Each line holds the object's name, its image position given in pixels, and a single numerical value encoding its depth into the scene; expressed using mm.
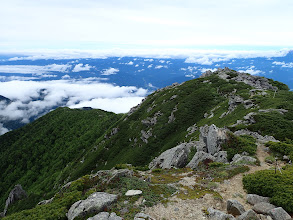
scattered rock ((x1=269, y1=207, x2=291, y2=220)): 12897
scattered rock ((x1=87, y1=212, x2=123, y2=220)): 14016
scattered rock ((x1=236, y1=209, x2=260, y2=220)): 12641
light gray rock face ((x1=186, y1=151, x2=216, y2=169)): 26786
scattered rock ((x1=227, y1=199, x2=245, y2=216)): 13935
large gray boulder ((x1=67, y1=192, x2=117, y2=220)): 15258
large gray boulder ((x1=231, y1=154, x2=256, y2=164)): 23816
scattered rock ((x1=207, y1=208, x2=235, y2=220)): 13078
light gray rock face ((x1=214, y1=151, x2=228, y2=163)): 26331
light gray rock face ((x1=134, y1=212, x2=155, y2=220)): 13747
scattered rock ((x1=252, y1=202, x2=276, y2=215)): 13931
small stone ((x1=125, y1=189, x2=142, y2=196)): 17406
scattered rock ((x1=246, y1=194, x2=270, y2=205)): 15666
